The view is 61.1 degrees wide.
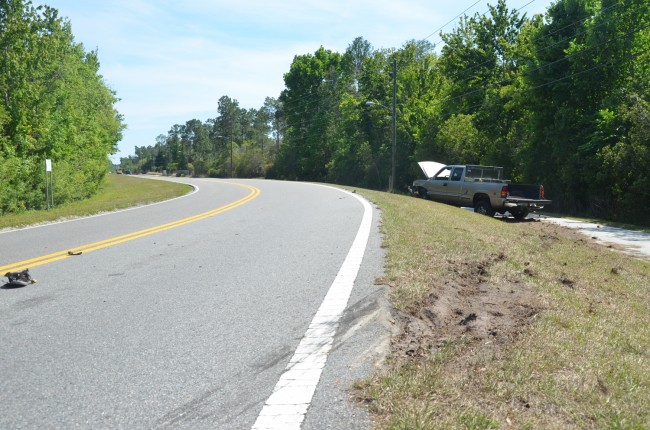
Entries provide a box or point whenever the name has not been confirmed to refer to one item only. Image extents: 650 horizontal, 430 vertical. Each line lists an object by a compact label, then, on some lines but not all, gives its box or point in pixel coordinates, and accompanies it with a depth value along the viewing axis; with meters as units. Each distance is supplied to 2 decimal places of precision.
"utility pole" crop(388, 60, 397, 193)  39.44
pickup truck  19.61
